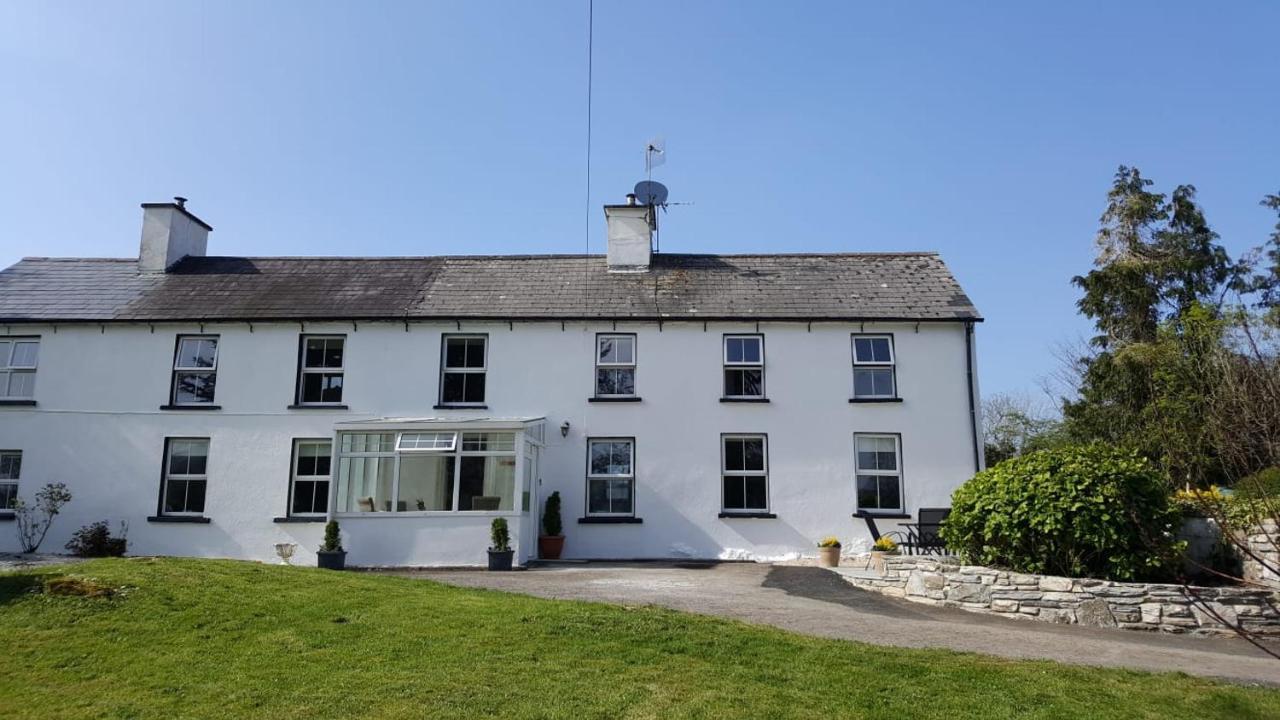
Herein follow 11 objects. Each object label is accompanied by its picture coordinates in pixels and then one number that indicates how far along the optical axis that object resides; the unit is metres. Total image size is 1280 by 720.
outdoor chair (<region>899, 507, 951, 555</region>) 15.68
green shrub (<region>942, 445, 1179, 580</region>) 11.76
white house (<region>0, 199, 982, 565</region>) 18.12
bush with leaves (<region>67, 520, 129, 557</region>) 17.73
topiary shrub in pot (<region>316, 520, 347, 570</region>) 16.52
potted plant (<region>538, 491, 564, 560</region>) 17.83
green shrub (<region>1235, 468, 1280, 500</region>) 10.89
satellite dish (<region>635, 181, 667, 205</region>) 23.97
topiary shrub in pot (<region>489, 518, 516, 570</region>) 16.33
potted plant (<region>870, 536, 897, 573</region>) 15.09
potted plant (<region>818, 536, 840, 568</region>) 17.20
